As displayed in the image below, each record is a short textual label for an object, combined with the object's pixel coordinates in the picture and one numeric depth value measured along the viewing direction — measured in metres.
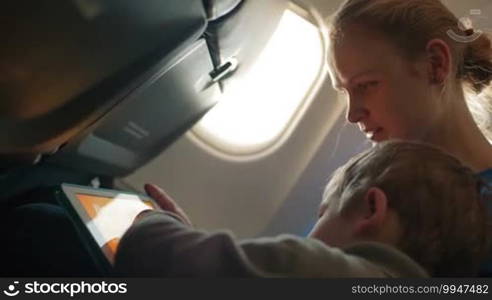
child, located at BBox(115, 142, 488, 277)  0.62
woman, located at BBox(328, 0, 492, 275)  0.82
